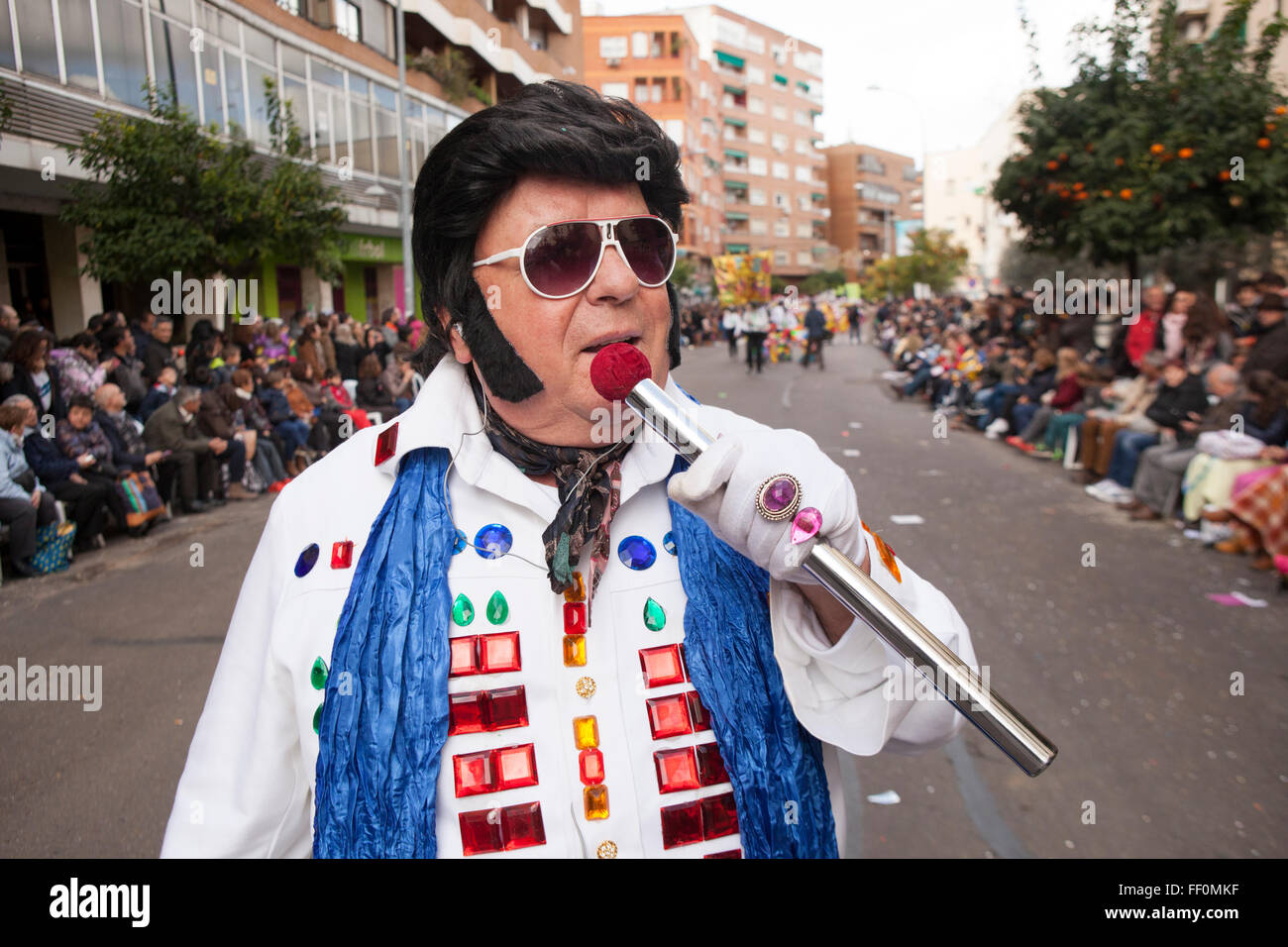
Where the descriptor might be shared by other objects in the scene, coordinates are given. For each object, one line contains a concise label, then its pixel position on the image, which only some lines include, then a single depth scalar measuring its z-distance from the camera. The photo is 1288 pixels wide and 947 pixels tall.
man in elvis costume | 1.52
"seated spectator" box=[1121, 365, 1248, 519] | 8.41
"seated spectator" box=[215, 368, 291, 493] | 10.38
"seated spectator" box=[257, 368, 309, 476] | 11.19
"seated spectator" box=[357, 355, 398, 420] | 13.30
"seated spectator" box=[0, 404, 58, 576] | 6.85
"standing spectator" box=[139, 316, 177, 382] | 10.26
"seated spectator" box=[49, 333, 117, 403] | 8.64
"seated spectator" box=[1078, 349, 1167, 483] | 9.88
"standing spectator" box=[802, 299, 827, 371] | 24.78
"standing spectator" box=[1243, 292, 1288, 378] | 8.96
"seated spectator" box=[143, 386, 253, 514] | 9.33
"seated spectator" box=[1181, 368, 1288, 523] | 7.79
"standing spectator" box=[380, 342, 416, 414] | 13.51
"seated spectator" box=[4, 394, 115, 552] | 7.62
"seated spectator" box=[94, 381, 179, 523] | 8.59
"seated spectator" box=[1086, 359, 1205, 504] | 9.05
